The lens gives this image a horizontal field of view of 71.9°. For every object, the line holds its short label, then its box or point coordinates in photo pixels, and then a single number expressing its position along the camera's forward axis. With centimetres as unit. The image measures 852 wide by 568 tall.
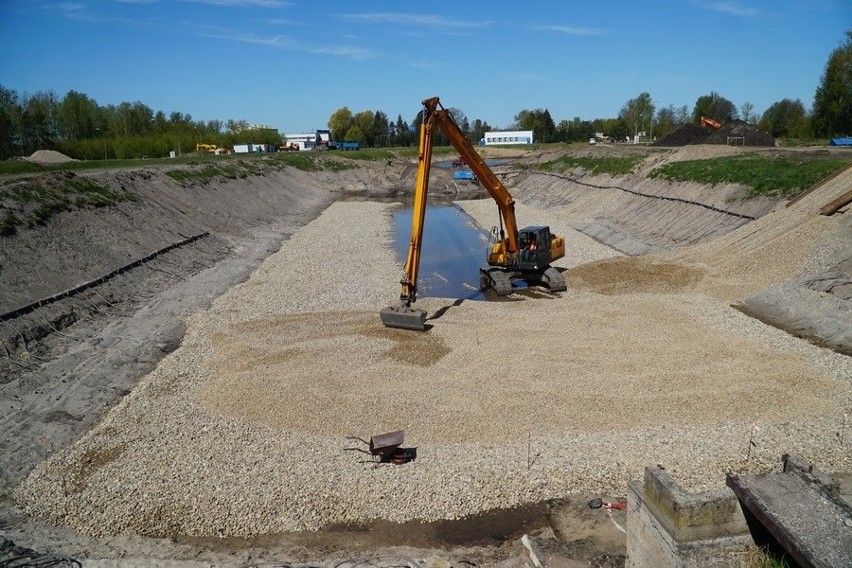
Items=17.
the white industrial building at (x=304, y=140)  14684
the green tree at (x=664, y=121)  12866
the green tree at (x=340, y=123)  15838
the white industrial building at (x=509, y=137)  14805
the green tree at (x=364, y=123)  15162
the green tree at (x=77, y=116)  9362
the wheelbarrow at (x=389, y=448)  1221
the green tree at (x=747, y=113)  14239
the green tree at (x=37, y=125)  8194
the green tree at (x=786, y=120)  8594
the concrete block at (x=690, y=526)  766
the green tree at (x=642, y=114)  13062
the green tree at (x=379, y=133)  15500
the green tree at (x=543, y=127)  15062
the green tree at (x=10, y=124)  7471
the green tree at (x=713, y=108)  11794
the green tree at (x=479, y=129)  18662
